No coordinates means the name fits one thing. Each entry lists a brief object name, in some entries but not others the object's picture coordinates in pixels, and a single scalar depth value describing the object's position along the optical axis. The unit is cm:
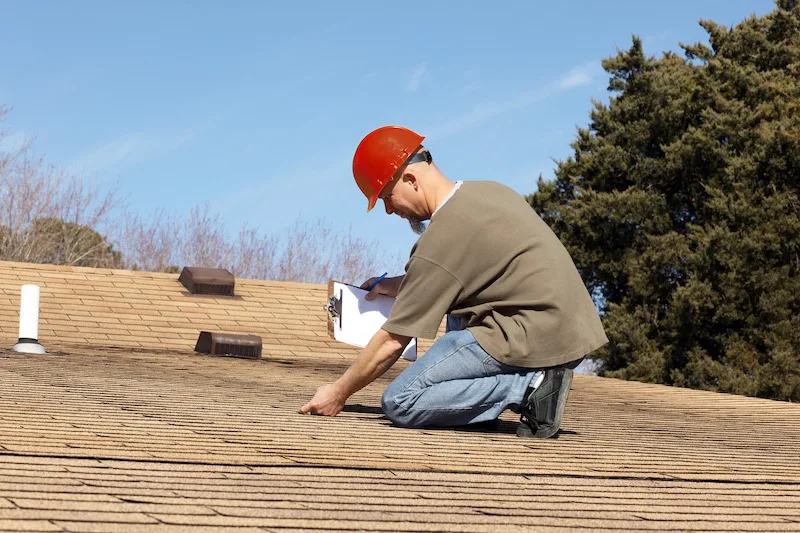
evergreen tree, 1797
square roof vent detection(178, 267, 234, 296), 1117
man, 346
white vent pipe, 737
